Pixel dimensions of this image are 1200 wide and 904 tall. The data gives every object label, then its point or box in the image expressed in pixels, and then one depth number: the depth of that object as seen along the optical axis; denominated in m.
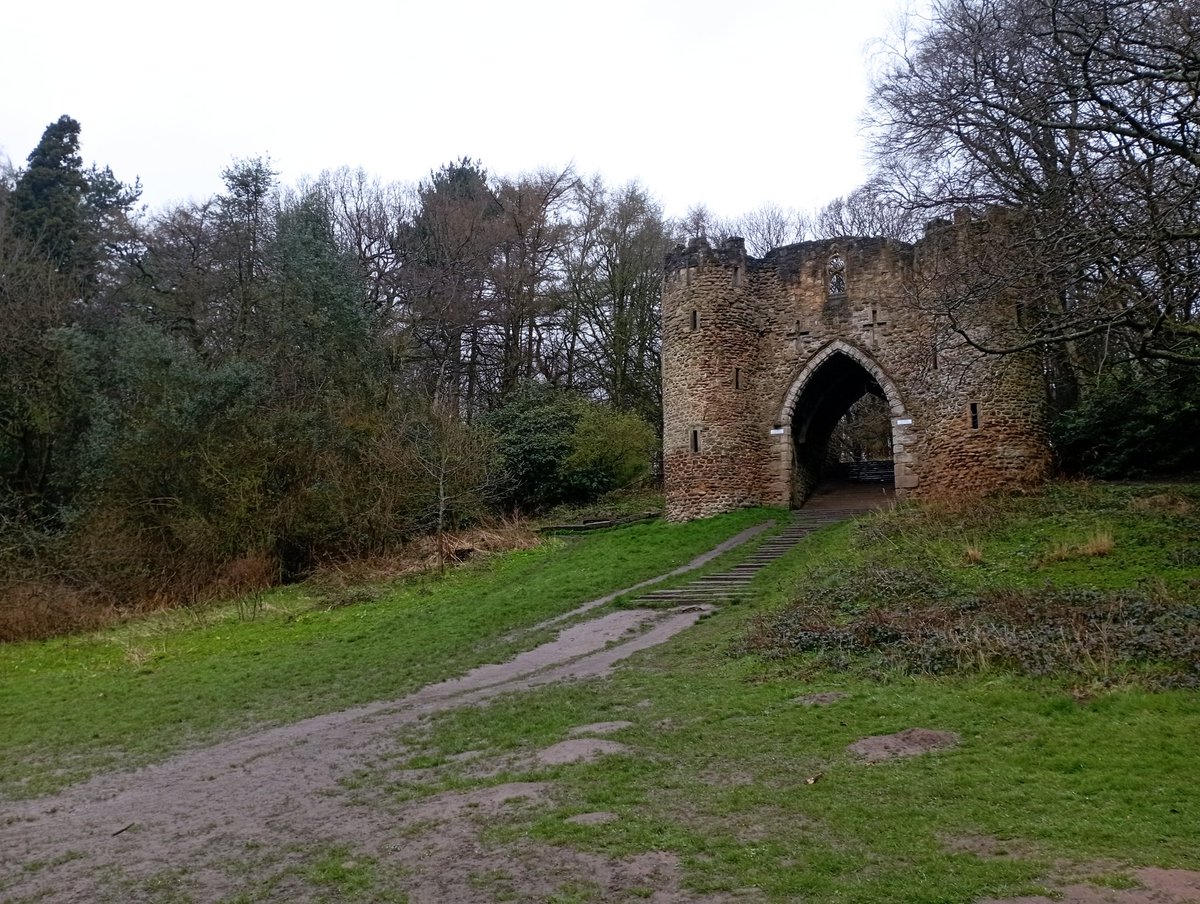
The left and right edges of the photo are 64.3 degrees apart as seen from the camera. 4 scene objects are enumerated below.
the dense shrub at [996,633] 8.47
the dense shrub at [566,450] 26.27
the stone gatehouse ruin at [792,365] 22.44
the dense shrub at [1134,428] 18.17
